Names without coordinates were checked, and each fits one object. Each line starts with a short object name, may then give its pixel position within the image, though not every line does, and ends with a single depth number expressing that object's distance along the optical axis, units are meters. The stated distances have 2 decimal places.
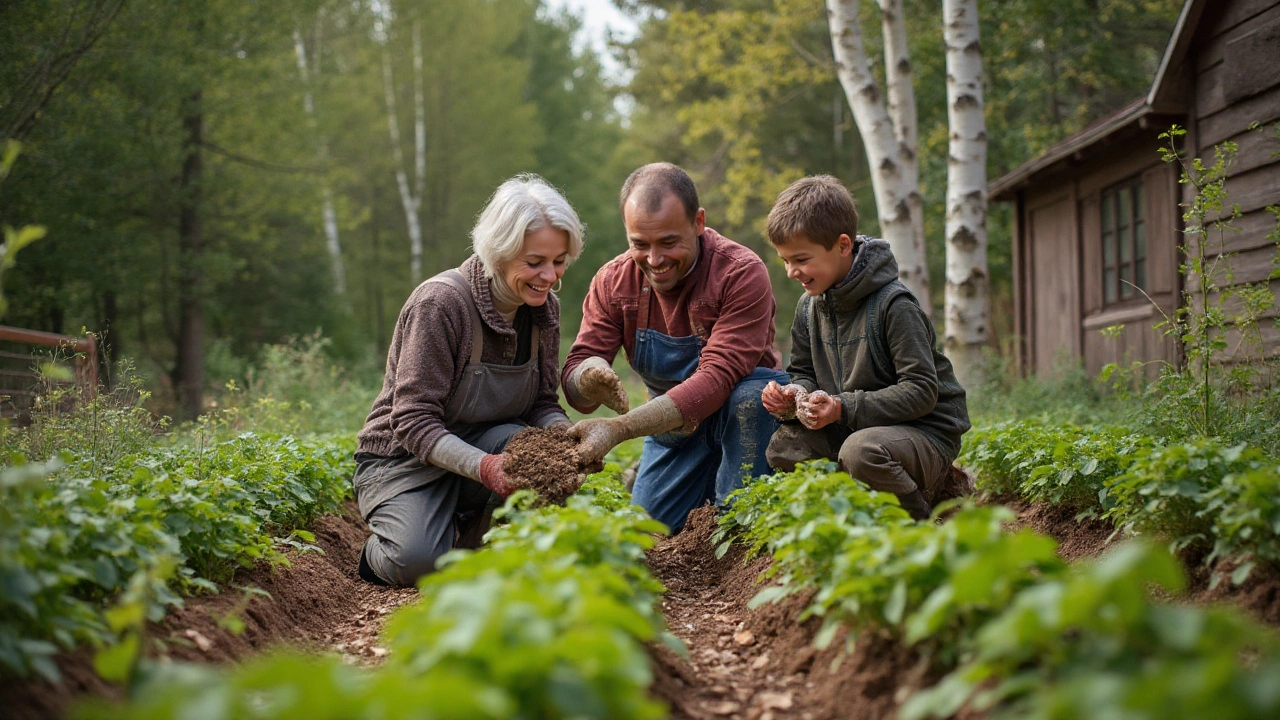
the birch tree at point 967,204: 9.60
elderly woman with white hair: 4.12
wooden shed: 7.01
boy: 4.05
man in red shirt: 4.46
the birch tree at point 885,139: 9.98
